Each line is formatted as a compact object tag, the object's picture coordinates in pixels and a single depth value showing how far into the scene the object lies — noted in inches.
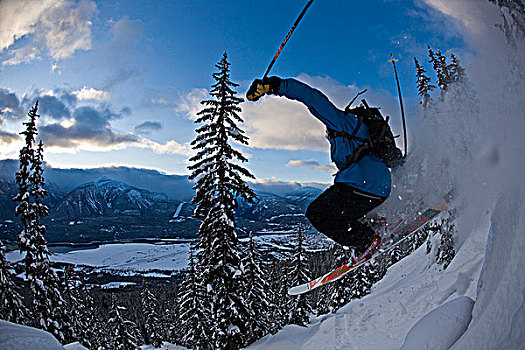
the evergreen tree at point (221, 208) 435.8
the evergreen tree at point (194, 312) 697.3
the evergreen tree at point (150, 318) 1124.5
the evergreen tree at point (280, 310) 913.6
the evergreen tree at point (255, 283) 638.5
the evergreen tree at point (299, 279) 699.1
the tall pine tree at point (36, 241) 481.1
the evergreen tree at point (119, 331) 828.0
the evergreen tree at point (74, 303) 746.8
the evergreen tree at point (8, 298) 495.8
